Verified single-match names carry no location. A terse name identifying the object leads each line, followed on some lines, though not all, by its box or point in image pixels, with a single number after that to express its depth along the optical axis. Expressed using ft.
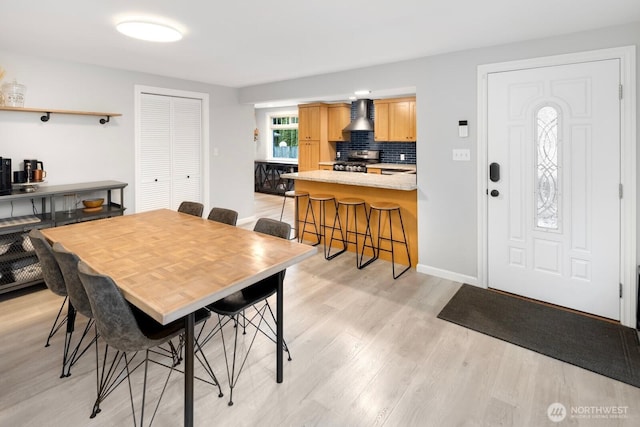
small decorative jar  10.92
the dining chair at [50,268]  6.70
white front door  9.01
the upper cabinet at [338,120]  26.50
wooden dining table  5.01
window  31.19
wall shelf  11.08
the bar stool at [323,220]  14.99
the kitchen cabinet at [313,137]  26.53
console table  10.50
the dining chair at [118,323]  4.92
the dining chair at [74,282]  5.85
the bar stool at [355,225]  13.93
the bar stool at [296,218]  16.70
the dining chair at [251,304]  6.66
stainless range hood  24.66
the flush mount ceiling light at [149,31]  8.54
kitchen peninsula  13.08
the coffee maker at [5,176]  10.55
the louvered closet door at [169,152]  15.34
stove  24.47
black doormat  7.48
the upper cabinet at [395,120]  22.82
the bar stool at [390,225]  12.88
